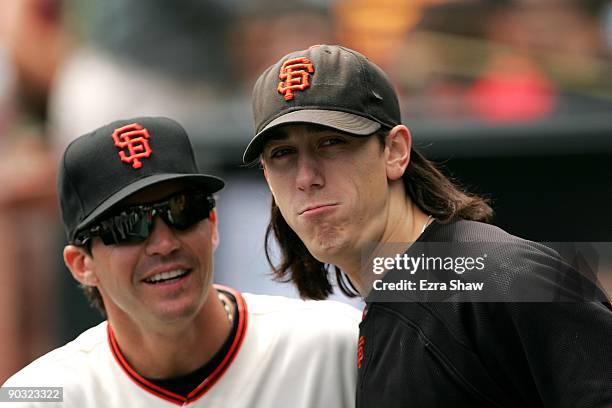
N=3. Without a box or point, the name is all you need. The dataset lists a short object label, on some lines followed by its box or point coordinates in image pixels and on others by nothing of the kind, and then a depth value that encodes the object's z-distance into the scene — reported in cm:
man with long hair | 515
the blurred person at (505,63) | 1367
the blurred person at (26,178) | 1552
